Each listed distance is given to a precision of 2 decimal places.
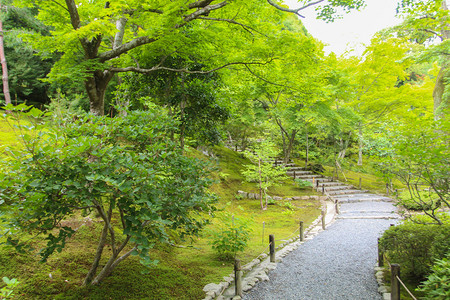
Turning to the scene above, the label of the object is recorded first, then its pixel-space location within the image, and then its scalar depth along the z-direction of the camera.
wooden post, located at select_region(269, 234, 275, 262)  5.66
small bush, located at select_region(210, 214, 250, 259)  5.12
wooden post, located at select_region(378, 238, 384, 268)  5.27
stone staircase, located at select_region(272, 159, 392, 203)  14.45
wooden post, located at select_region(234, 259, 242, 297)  4.07
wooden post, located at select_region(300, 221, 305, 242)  7.61
